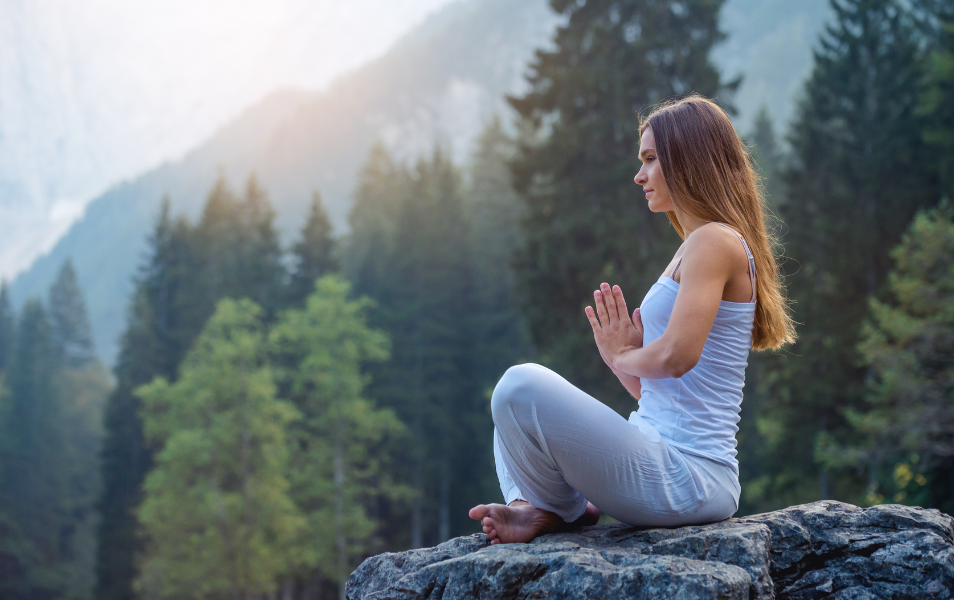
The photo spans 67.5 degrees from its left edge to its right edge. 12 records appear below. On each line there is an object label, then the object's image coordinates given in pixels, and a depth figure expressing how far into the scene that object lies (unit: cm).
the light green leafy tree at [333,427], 2206
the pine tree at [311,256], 3006
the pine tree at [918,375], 1085
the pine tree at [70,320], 5031
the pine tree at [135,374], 2708
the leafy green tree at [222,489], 1875
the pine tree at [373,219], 3098
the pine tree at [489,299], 2727
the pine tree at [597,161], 1442
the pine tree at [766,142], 3312
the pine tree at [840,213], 1692
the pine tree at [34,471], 3048
